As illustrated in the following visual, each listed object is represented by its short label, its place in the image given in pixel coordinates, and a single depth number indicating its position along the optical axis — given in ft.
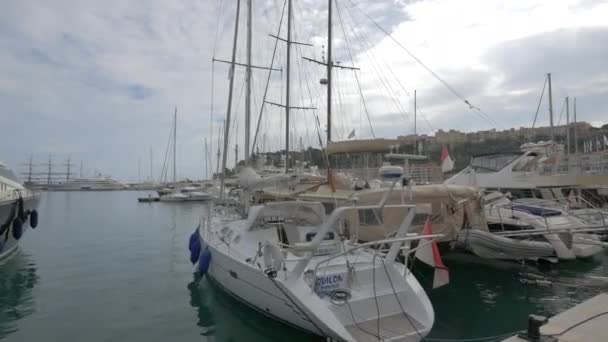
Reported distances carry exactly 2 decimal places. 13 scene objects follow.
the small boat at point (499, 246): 37.35
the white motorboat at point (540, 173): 74.23
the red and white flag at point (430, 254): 21.36
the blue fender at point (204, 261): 34.30
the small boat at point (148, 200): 204.72
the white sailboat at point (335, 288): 19.77
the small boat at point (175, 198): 198.74
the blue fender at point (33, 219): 60.01
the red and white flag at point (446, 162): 37.68
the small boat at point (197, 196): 200.79
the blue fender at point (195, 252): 39.55
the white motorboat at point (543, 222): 41.91
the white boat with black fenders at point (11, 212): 47.12
